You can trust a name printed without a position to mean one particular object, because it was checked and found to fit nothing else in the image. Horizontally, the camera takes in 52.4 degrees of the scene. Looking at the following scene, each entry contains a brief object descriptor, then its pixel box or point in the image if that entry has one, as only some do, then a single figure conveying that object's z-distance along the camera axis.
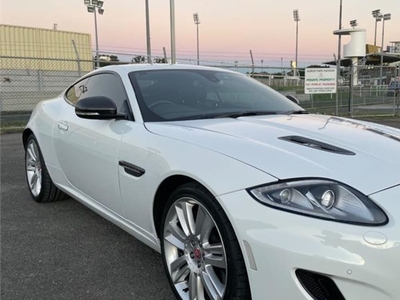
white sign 13.34
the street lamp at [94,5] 27.20
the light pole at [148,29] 20.41
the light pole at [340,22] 34.81
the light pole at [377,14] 50.10
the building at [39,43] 20.98
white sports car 1.62
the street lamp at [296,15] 54.81
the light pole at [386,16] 50.07
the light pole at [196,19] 51.09
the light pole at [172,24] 14.09
